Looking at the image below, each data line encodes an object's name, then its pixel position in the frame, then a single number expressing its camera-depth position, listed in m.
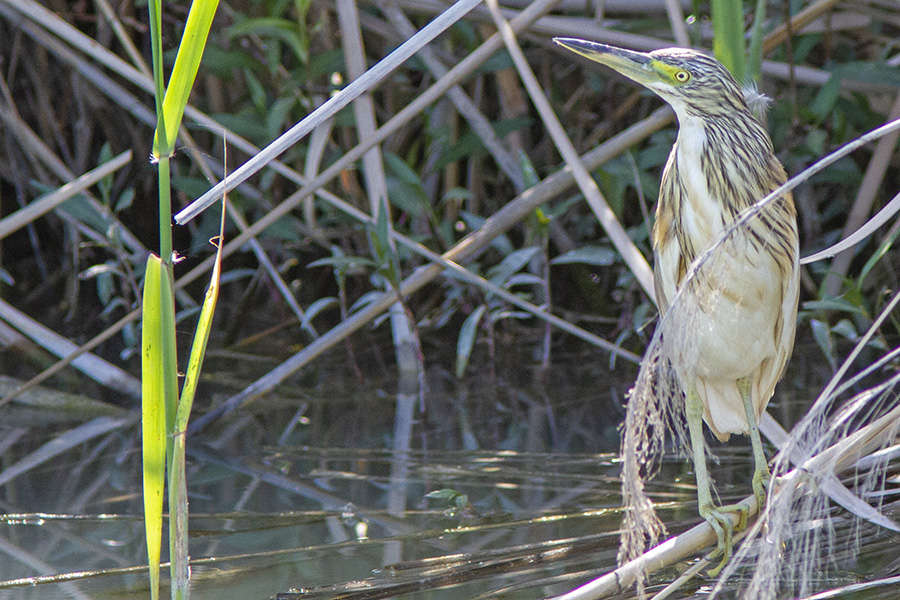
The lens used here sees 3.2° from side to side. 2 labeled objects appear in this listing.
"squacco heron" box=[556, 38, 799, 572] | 9.12
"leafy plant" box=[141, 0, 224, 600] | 8.99
